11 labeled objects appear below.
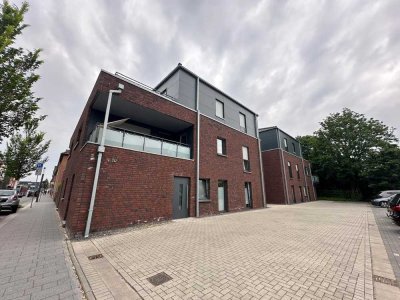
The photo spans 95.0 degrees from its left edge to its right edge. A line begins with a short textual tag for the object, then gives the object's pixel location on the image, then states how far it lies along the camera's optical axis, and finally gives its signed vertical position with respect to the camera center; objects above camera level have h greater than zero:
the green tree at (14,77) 8.62 +5.58
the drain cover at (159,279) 3.51 -1.63
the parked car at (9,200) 12.02 -0.42
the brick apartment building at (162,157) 7.59 +1.98
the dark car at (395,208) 8.01 -0.63
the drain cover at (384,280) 3.60 -1.69
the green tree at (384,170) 25.17 +3.42
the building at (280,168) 21.77 +3.21
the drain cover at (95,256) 4.88 -1.63
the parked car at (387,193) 21.31 +0.17
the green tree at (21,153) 19.11 +4.31
